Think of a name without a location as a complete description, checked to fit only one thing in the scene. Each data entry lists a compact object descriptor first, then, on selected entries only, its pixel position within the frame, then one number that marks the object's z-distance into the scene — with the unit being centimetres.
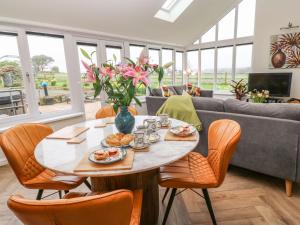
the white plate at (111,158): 103
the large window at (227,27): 588
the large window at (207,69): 651
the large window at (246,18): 544
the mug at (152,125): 159
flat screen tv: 447
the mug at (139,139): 124
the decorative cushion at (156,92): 414
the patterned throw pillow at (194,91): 512
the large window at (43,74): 290
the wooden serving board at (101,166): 98
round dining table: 102
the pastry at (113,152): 111
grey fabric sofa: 179
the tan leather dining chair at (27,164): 137
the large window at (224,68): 613
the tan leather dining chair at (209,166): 126
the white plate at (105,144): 129
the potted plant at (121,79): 129
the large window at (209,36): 624
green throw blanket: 246
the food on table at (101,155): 106
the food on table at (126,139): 130
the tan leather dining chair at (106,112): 237
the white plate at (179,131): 143
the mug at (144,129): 135
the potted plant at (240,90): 503
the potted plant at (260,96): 415
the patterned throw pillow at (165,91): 420
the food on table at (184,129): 147
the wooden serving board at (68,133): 150
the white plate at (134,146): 122
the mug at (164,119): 174
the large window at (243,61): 572
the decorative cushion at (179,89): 533
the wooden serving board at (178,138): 137
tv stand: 455
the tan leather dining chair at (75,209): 61
